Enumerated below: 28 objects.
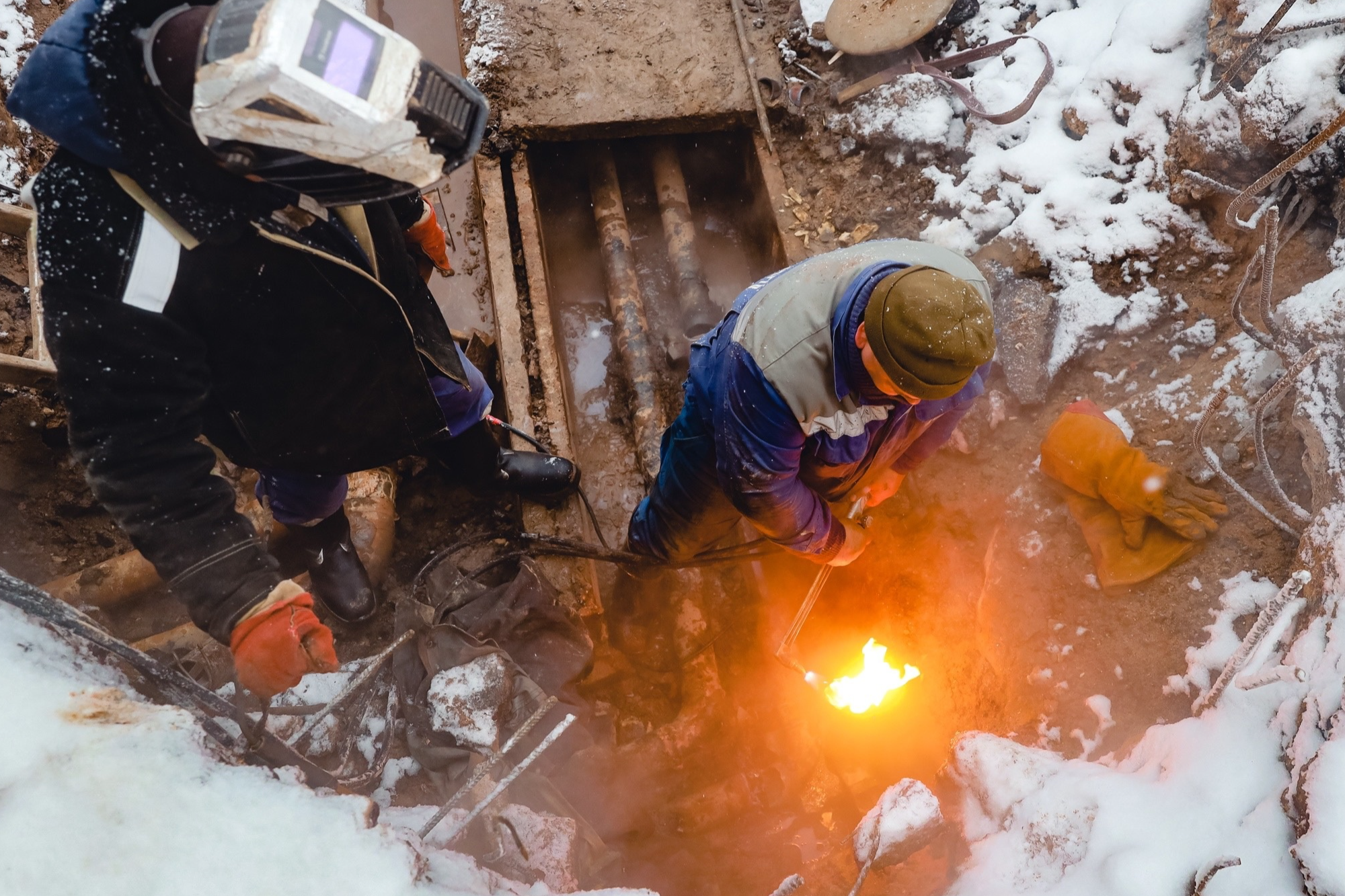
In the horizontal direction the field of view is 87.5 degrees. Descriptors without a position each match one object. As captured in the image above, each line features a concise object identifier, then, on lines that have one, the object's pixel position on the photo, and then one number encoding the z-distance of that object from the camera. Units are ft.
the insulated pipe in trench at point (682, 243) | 14.33
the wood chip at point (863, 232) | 13.74
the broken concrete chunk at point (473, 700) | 8.11
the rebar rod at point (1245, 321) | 8.63
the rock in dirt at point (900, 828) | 7.82
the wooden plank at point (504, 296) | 12.76
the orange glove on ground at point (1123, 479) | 8.82
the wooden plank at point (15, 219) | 9.96
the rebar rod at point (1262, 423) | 7.70
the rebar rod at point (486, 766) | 5.95
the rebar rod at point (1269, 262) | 8.21
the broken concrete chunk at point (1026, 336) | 11.06
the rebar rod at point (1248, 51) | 8.92
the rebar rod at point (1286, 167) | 8.07
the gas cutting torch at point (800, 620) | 11.15
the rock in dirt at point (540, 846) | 7.12
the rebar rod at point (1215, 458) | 8.12
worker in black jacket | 4.70
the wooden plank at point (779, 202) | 13.88
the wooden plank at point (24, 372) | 9.52
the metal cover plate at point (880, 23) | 13.75
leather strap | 12.71
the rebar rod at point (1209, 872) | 5.40
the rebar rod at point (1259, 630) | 7.11
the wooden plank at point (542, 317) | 12.75
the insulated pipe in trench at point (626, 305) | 13.15
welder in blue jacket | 6.38
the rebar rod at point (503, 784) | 6.07
